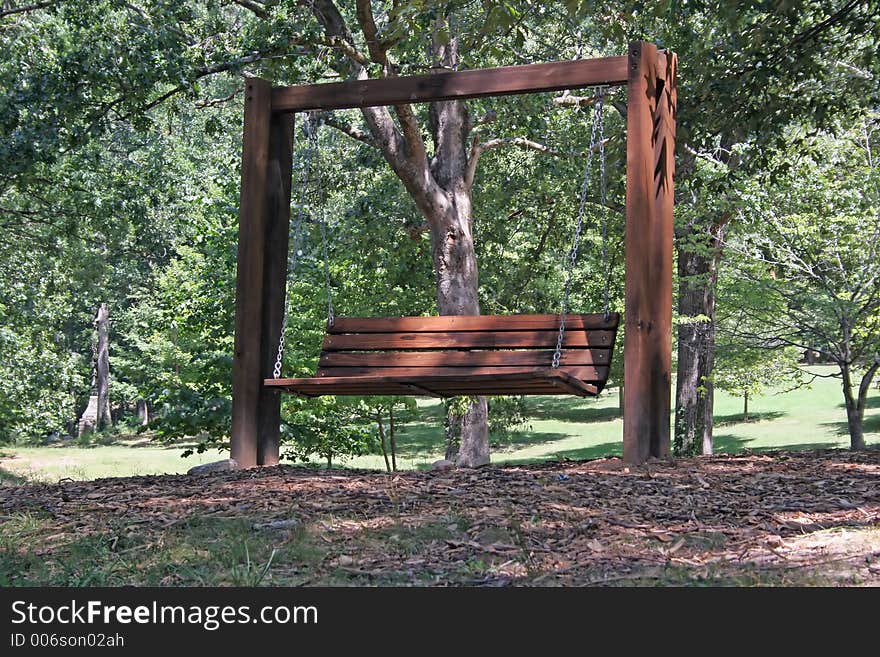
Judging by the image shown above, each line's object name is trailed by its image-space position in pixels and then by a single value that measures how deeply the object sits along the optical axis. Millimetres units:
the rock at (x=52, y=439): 37438
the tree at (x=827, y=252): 14422
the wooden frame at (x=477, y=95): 6453
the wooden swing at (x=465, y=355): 6277
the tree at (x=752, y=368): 17062
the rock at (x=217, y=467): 6941
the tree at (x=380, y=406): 15031
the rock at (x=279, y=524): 4754
